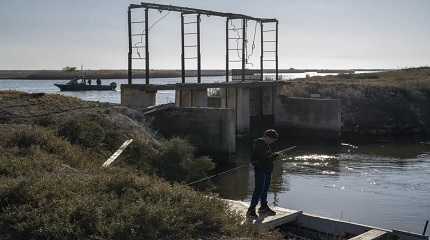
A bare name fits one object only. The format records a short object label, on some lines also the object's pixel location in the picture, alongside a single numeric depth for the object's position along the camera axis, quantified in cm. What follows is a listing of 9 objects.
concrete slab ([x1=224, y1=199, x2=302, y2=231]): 1064
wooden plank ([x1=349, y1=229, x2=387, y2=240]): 1030
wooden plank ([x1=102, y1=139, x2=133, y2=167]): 1497
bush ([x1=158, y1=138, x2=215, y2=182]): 1747
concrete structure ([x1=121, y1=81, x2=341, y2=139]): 3340
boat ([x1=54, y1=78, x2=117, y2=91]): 8681
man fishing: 1081
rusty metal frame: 2783
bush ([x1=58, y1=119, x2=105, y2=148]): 1705
